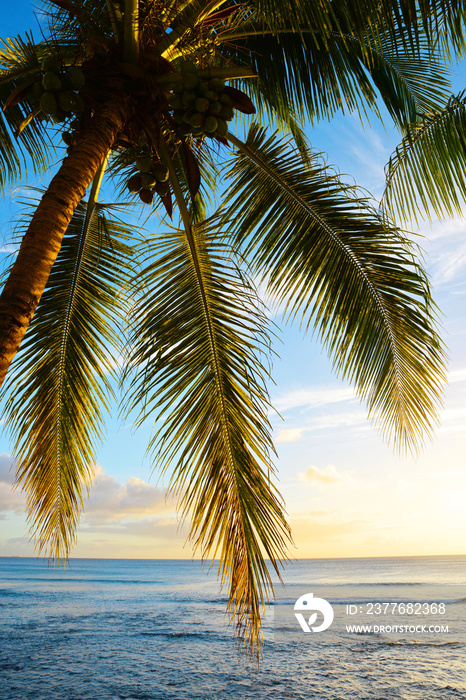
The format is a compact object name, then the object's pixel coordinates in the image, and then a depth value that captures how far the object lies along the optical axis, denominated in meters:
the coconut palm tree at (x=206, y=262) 3.04
